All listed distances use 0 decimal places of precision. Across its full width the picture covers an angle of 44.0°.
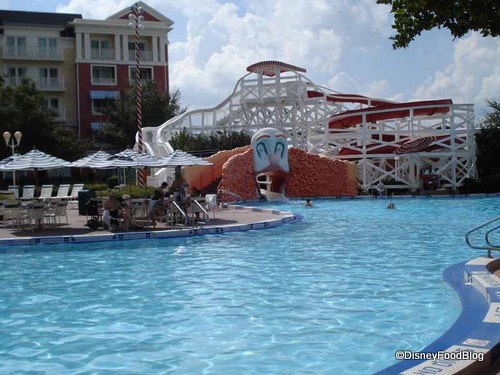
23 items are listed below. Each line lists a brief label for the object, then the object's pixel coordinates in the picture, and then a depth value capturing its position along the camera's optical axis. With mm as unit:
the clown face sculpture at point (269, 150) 30750
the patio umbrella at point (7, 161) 18227
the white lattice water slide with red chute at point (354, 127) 34656
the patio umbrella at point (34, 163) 17547
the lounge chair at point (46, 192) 23362
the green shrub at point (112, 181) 37888
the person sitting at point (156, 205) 16797
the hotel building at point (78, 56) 47406
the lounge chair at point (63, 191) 24078
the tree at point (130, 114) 46625
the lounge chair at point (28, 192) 24359
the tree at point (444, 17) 5656
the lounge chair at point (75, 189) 26391
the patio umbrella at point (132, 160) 17141
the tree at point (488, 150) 37875
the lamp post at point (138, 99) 25272
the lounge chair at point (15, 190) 24712
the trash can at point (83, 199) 21562
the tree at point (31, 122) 38897
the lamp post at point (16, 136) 27186
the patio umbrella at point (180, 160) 17766
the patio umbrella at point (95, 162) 17283
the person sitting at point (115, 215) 16219
